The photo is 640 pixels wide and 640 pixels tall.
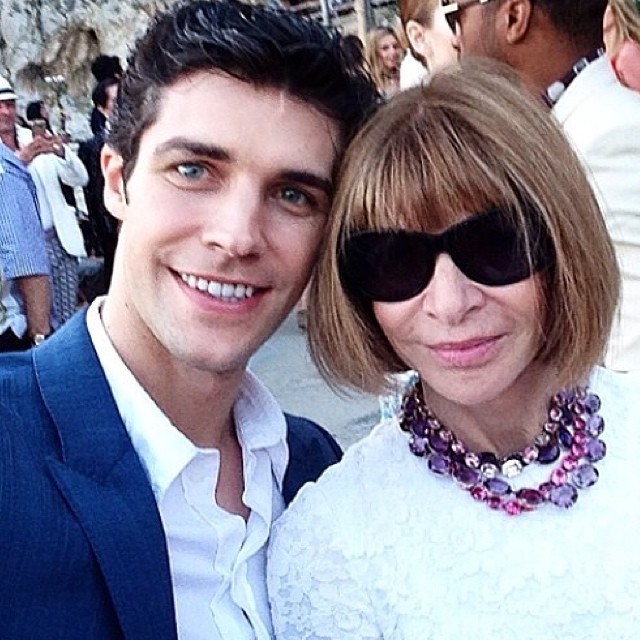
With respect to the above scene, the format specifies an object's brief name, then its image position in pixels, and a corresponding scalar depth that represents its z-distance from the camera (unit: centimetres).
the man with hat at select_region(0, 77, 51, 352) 441
